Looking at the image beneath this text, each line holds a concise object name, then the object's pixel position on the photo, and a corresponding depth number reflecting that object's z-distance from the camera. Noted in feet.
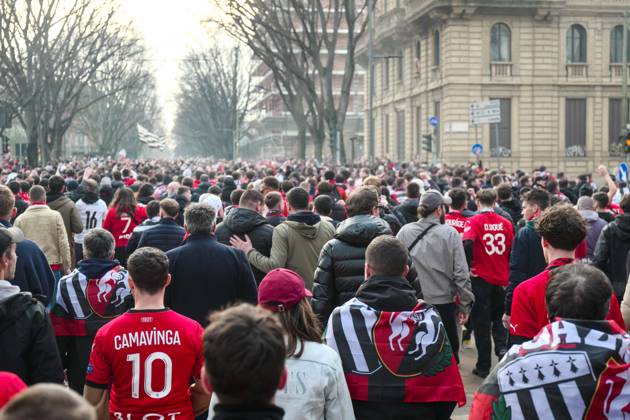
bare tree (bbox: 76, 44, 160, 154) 209.27
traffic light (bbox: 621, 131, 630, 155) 92.48
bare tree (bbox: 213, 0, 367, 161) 99.60
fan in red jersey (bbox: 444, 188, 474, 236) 33.19
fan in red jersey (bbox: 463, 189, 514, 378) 29.89
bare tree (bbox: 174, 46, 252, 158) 231.30
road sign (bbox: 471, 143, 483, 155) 107.86
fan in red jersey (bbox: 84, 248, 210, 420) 14.79
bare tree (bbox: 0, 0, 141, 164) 99.66
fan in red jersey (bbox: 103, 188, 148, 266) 37.91
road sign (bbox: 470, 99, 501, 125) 93.25
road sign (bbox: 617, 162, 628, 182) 76.33
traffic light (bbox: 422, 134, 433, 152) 115.10
